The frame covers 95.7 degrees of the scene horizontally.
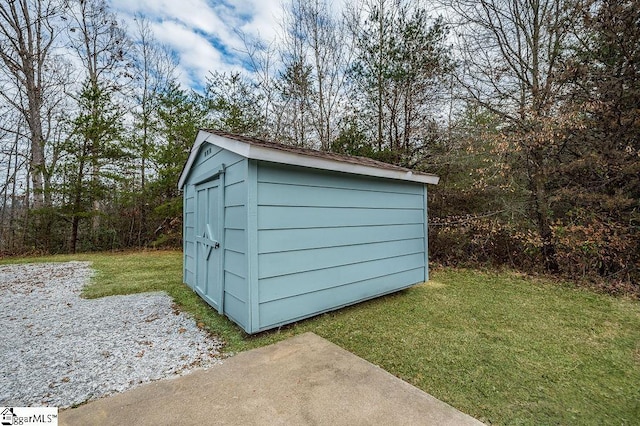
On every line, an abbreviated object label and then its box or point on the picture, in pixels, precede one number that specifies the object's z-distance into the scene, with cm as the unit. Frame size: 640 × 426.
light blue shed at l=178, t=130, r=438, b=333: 277
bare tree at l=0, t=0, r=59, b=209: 871
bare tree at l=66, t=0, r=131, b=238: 897
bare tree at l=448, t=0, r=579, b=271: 543
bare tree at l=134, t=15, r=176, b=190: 1028
